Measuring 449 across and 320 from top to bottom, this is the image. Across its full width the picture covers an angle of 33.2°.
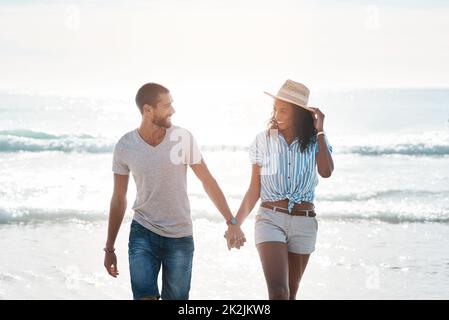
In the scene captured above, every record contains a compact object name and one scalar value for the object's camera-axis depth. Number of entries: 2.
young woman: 4.92
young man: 4.73
